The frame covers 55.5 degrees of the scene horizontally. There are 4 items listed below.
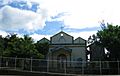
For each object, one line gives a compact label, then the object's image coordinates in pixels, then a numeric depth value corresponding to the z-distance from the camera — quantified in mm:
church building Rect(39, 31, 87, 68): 17608
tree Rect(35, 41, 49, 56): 18914
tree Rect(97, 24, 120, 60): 14304
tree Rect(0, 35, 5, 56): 21105
